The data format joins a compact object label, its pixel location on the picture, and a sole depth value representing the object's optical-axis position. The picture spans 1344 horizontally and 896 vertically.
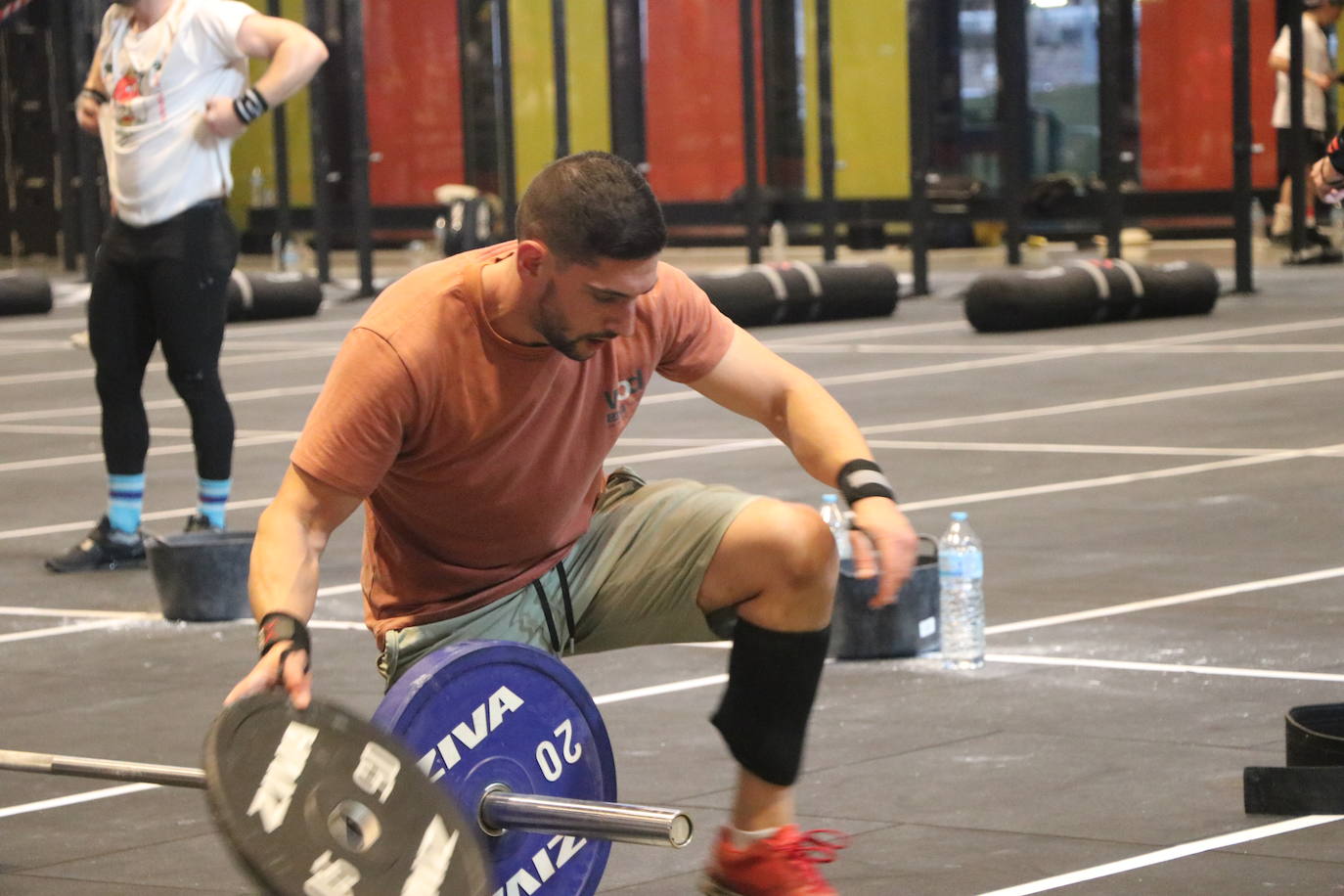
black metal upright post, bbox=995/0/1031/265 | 19.06
